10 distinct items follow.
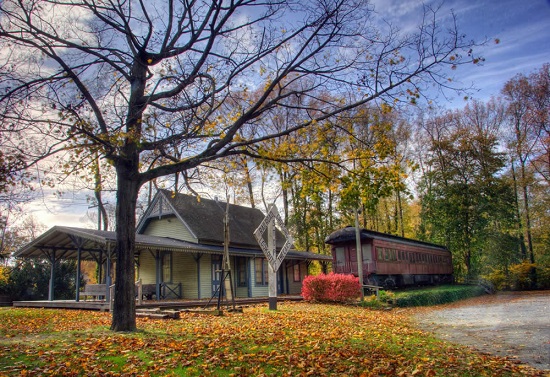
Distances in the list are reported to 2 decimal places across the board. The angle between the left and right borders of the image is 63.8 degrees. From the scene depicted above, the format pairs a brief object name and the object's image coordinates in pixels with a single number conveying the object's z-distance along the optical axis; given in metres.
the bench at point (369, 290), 27.02
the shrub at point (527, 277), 34.34
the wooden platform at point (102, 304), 17.17
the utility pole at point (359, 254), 21.88
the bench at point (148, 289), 22.61
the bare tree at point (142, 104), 9.51
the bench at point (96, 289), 19.16
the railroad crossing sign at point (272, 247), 15.75
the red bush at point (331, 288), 20.62
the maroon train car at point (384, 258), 27.98
